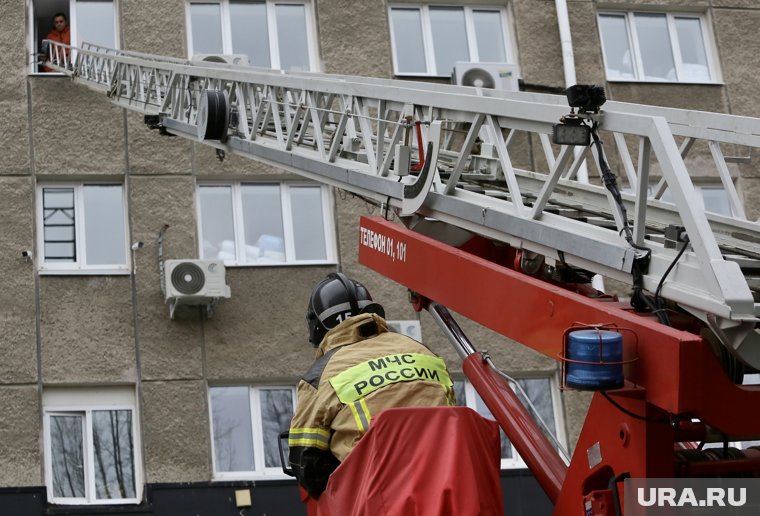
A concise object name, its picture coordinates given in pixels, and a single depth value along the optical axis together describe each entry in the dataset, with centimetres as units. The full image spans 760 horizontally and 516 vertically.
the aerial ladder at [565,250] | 491
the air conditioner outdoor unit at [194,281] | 1286
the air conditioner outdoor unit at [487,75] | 1396
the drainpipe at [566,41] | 1490
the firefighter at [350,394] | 571
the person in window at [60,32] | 1436
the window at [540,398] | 1389
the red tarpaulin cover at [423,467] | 518
